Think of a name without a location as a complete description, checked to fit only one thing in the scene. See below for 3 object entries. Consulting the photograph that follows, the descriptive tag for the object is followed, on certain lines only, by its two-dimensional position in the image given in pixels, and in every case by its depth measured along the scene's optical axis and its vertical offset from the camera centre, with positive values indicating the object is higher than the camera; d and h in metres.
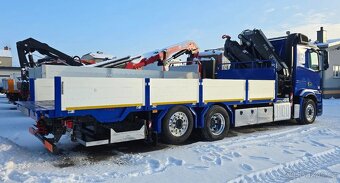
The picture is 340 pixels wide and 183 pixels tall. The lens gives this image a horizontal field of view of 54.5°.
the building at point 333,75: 27.58 +1.11
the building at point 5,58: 54.59 +5.04
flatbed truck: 6.45 -0.22
